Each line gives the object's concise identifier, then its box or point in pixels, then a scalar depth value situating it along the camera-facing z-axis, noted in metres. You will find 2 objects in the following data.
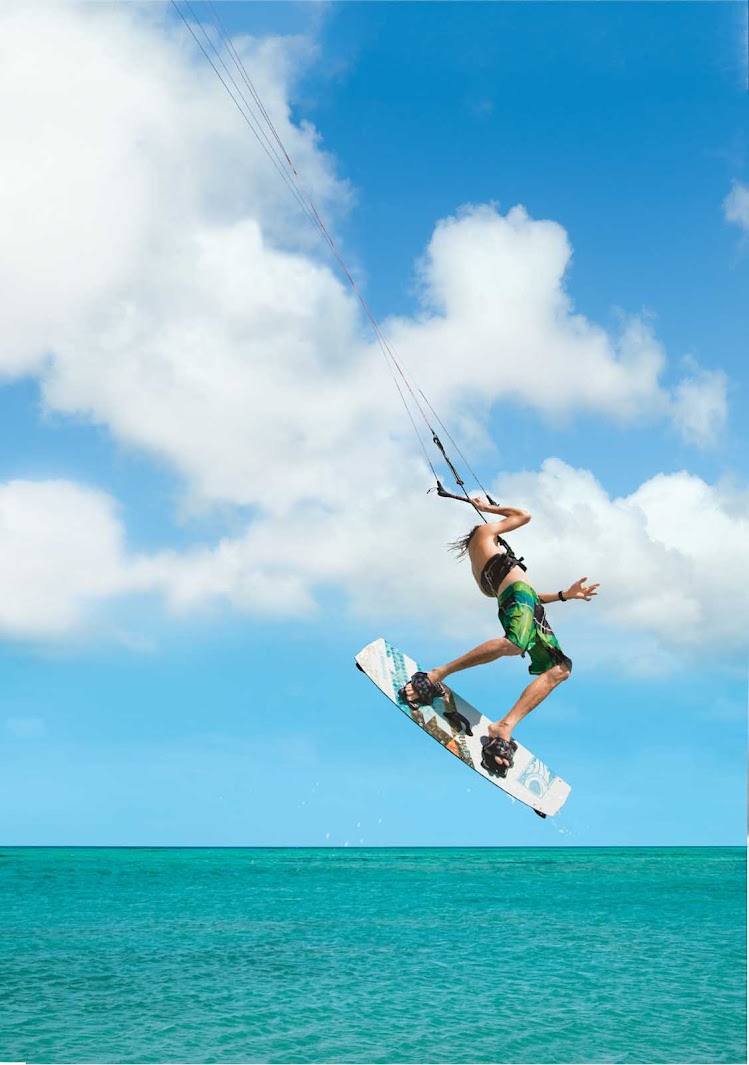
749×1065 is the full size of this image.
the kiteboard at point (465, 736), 7.50
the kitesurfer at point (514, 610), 6.84
